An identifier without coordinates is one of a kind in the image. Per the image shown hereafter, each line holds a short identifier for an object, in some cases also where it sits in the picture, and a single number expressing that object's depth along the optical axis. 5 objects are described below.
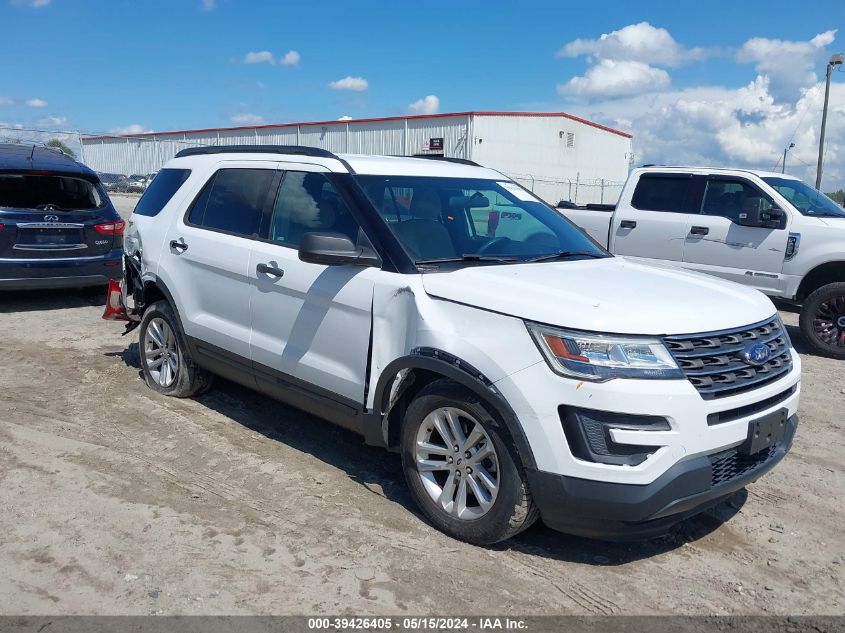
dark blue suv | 8.79
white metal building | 36.00
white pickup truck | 8.11
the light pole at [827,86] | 25.54
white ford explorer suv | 3.20
